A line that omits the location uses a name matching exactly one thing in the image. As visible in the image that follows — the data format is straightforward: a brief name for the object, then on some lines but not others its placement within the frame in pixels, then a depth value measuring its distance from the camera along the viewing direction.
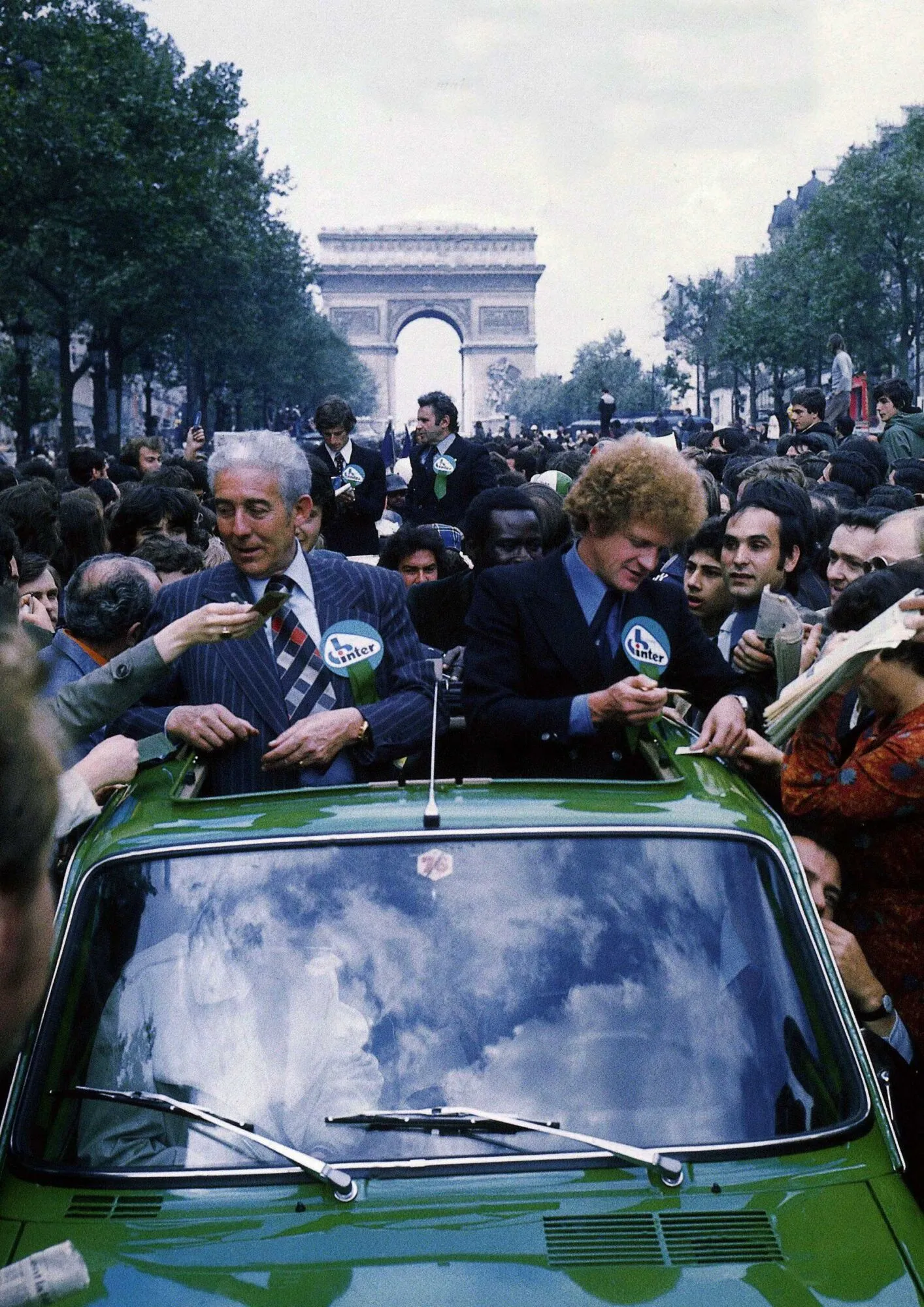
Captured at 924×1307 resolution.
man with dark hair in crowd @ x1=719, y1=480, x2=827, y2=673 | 6.53
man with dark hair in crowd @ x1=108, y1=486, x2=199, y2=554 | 8.31
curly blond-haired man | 4.73
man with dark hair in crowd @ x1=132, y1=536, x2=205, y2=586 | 7.22
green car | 2.93
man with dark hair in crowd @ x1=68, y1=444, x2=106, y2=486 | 13.28
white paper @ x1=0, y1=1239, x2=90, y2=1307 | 2.35
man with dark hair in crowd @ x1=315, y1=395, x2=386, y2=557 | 11.90
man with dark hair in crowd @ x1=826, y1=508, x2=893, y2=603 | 7.14
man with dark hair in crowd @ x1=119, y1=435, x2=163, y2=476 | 15.18
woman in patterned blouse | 4.21
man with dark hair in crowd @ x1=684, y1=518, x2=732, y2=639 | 6.88
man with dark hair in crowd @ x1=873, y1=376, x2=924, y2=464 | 14.30
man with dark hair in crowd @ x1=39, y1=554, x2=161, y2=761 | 5.25
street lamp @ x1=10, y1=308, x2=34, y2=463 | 31.19
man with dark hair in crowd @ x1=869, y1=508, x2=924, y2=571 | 6.04
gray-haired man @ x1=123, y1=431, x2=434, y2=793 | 4.56
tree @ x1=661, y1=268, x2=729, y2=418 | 76.94
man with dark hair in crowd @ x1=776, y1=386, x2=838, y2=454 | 16.44
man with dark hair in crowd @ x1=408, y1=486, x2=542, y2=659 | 6.92
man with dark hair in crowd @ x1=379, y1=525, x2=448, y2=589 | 7.94
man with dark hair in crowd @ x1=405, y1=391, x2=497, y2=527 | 11.71
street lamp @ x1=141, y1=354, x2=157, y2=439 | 40.80
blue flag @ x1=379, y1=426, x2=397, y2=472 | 20.62
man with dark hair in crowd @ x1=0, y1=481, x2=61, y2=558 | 9.00
